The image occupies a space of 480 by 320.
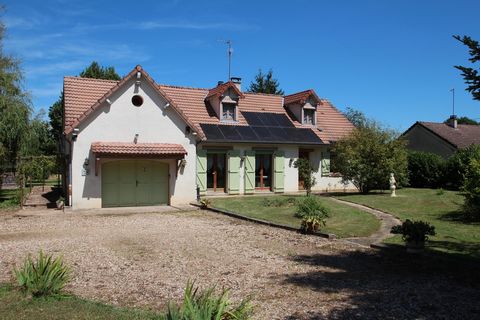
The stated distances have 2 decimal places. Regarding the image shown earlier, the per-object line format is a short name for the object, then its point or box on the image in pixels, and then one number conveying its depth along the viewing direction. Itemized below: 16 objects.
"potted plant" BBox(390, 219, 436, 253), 9.56
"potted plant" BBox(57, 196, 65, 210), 18.78
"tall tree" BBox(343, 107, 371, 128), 60.73
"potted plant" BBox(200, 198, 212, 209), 19.00
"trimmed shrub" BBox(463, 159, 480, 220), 13.20
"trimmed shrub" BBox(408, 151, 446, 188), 27.66
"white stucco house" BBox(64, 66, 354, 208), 19.00
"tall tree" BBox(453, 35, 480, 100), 6.78
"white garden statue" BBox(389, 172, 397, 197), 21.88
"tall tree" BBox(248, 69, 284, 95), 53.03
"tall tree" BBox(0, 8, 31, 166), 21.81
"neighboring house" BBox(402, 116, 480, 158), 34.00
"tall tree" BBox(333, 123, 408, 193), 23.05
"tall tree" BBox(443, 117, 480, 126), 75.21
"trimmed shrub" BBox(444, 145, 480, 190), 25.62
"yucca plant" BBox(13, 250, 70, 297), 6.25
